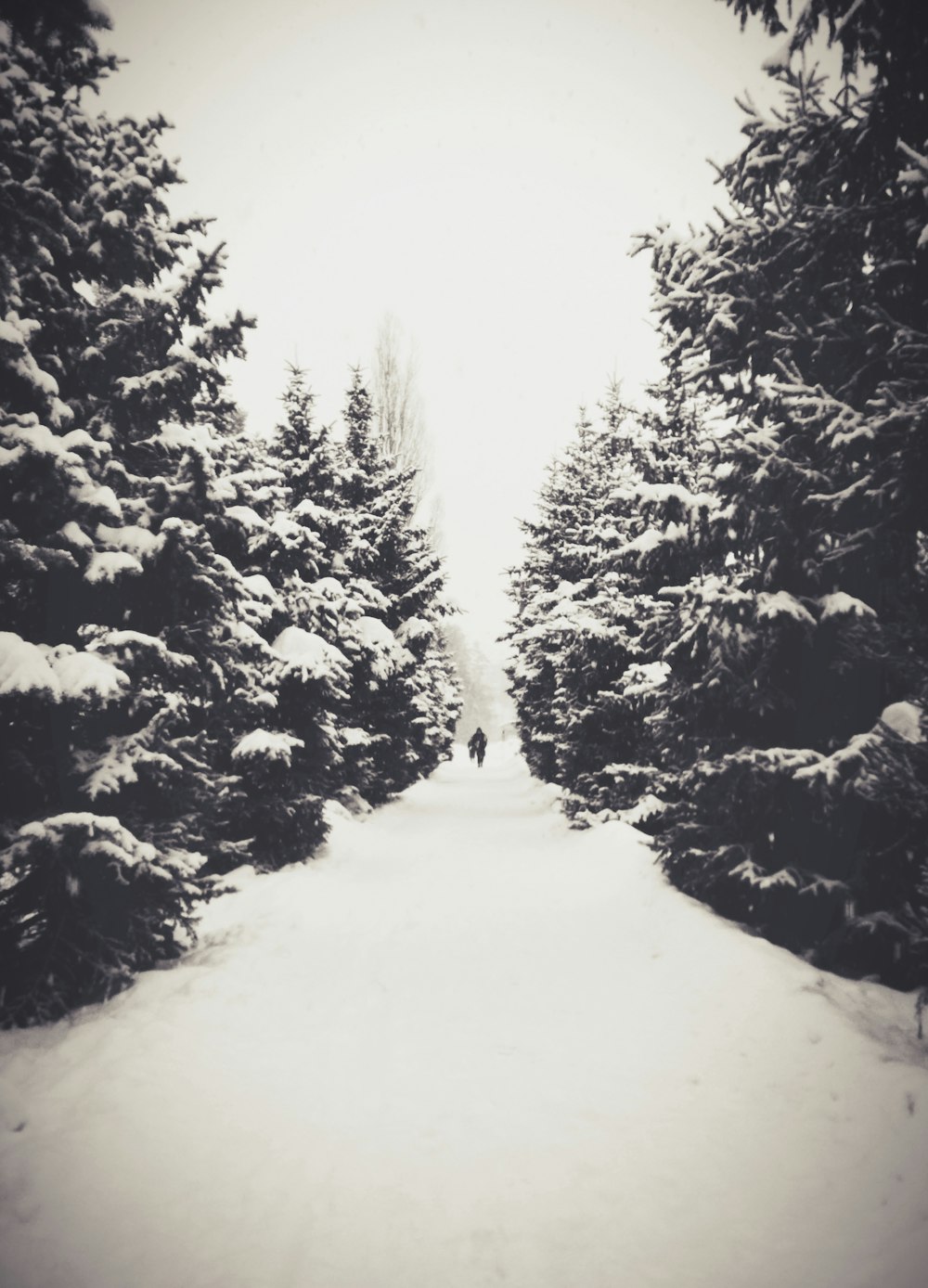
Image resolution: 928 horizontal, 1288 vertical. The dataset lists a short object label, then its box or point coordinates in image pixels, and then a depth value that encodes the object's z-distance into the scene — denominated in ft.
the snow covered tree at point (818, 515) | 17.60
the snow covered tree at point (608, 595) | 28.22
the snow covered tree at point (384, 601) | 52.54
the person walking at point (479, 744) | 116.37
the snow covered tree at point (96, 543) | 17.19
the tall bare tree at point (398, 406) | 86.99
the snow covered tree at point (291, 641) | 34.32
